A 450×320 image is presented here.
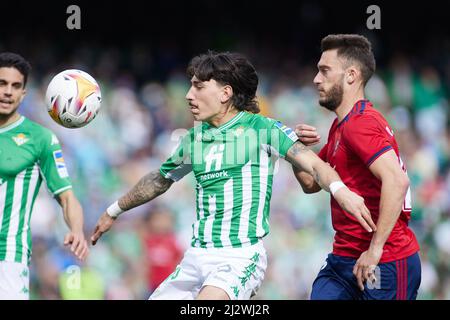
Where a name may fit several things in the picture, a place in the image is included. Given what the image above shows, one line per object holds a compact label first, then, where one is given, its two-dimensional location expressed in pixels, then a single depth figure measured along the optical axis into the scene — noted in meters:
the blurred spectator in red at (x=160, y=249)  21.31
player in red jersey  11.11
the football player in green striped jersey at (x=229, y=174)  11.77
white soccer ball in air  13.20
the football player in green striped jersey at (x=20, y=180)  12.99
